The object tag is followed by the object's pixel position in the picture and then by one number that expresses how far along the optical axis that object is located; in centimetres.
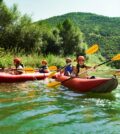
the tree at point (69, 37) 3953
